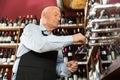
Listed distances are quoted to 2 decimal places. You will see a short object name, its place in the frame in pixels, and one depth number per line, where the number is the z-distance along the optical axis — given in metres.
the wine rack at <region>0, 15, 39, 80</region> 3.45
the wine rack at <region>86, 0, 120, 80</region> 1.01
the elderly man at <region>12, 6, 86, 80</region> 1.32
